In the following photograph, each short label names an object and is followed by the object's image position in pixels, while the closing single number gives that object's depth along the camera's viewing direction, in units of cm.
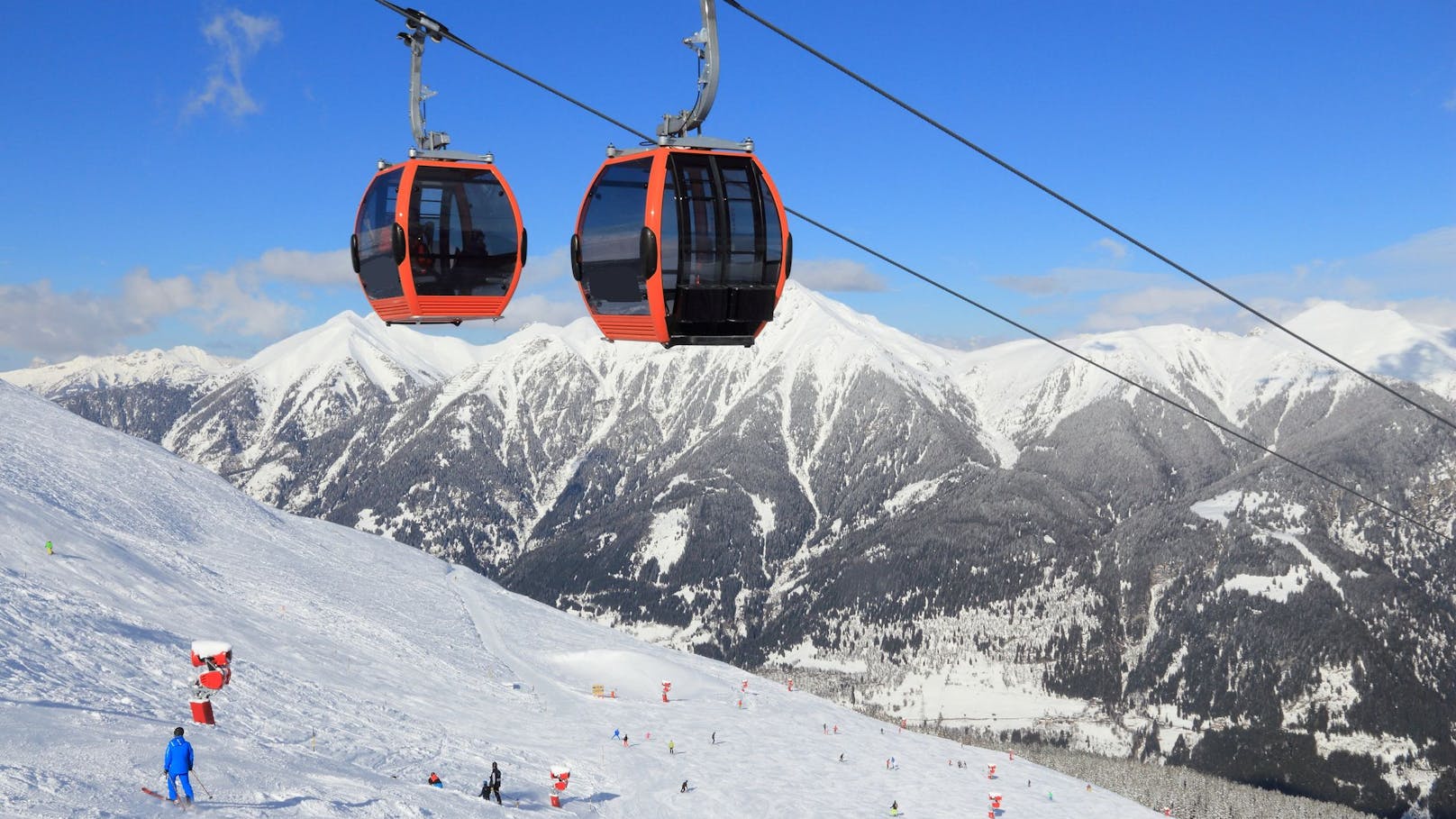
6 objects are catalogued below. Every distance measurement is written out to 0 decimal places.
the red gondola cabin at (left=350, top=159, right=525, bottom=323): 1503
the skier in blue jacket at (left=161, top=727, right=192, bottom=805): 1850
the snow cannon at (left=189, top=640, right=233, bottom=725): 2214
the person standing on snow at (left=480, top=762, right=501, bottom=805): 3494
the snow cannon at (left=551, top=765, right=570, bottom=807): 3847
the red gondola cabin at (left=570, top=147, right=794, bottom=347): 1269
